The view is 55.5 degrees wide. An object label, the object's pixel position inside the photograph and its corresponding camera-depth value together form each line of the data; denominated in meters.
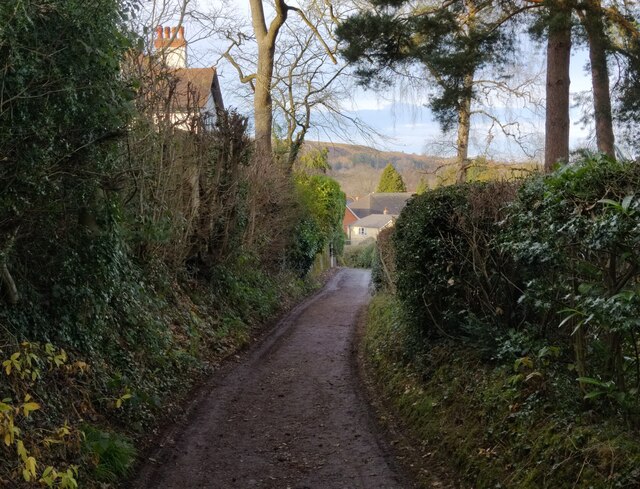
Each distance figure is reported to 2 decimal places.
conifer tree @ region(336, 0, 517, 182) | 12.86
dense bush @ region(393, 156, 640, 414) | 4.78
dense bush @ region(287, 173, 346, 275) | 24.69
